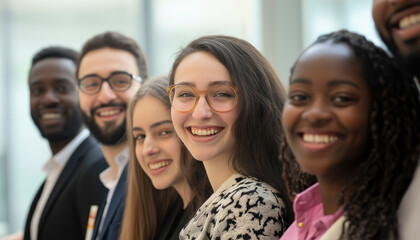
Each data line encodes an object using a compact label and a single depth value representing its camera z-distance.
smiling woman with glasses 1.33
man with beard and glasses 1.89
